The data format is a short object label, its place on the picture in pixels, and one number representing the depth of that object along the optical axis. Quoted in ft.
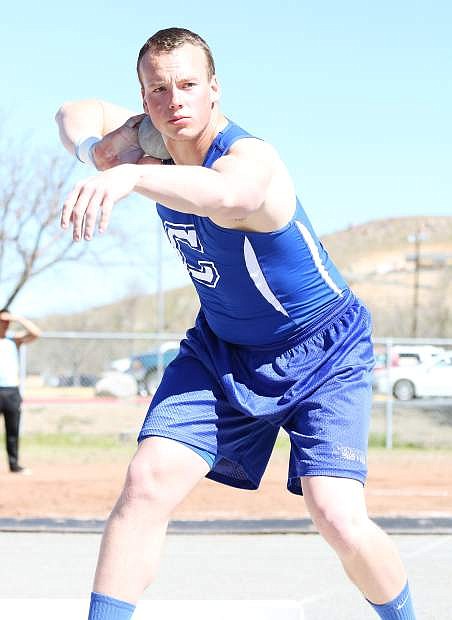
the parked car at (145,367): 65.16
